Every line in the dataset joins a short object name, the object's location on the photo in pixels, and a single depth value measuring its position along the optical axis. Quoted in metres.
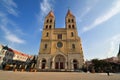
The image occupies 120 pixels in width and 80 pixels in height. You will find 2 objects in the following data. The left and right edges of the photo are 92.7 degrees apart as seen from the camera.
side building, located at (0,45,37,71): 22.19
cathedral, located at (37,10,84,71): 19.48
